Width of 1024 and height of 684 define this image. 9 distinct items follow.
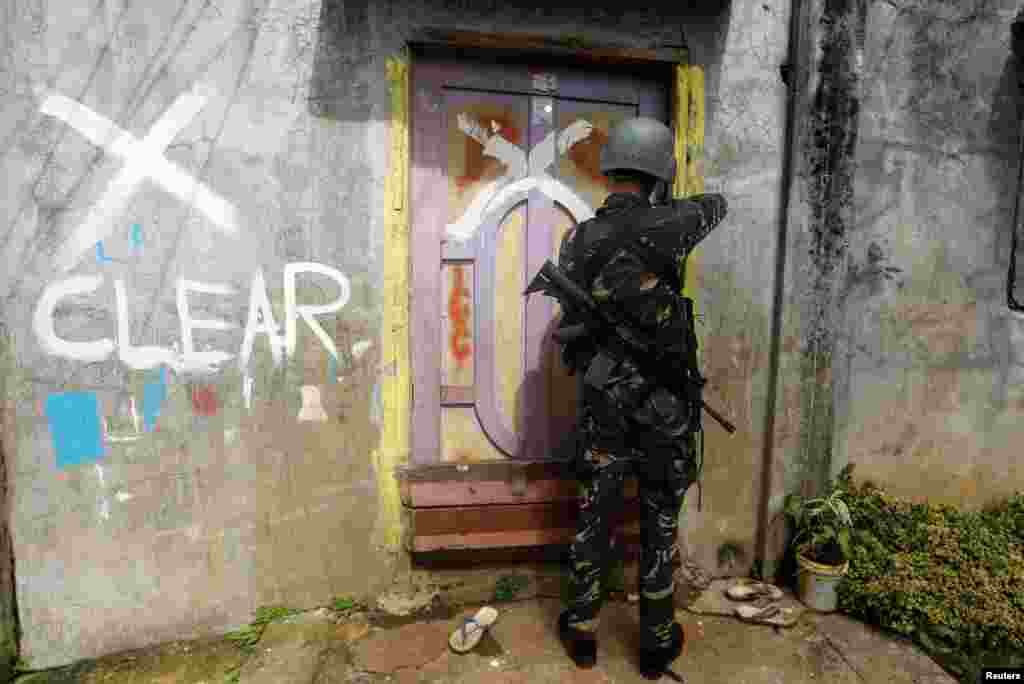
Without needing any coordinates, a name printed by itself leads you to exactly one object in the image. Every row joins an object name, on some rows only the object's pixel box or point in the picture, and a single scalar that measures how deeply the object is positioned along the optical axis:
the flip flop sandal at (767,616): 2.65
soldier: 2.14
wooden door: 2.66
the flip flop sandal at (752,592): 2.81
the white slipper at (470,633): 2.41
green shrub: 2.56
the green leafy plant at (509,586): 2.76
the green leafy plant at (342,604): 2.63
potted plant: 2.75
